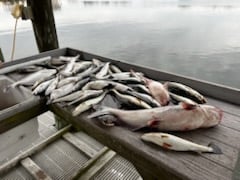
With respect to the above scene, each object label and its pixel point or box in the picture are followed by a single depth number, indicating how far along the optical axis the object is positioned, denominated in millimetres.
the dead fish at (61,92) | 1326
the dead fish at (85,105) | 1174
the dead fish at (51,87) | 1406
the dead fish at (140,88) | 1339
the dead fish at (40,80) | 1525
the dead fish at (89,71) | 1632
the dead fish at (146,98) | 1190
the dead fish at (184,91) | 1270
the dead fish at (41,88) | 1415
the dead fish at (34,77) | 1580
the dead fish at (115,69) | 1768
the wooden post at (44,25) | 2459
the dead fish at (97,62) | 1907
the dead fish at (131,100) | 1176
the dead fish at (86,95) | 1283
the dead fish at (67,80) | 1495
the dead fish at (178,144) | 865
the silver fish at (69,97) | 1297
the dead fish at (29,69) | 1850
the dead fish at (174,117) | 998
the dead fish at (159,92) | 1232
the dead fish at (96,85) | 1402
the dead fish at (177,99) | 1213
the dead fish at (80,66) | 1772
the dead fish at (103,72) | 1595
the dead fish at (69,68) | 1708
